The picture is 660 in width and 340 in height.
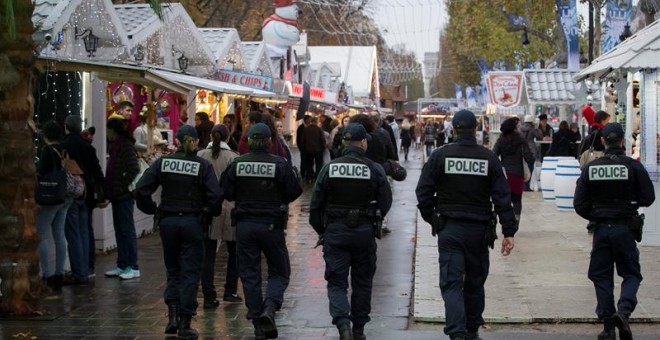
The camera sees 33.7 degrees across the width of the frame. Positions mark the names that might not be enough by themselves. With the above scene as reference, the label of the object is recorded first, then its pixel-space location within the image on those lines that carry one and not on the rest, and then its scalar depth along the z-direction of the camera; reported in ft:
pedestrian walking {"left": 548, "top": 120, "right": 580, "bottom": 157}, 72.13
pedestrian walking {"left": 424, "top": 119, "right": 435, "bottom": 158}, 142.41
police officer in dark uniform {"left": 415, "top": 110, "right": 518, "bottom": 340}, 25.79
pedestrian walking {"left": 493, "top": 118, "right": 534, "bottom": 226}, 48.93
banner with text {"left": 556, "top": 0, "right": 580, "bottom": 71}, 94.68
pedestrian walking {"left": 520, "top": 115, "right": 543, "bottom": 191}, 76.20
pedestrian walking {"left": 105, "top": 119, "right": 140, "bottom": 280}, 37.45
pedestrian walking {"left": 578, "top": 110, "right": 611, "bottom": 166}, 46.34
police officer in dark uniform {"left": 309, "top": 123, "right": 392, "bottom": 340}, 27.17
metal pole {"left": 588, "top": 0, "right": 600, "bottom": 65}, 97.09
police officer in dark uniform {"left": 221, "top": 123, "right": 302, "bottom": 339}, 28.35
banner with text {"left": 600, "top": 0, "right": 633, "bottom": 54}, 77.97
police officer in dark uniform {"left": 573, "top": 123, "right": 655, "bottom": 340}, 27.40
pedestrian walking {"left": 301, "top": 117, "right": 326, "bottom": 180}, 82.69
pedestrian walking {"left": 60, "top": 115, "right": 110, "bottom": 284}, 35.76
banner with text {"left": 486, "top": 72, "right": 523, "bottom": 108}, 95.20
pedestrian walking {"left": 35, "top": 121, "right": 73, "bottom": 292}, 33.78
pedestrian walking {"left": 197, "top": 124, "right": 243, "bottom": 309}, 32.45
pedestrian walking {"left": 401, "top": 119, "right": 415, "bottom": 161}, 141.59
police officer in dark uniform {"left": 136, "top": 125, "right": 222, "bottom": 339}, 28.19
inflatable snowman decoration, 105.60
